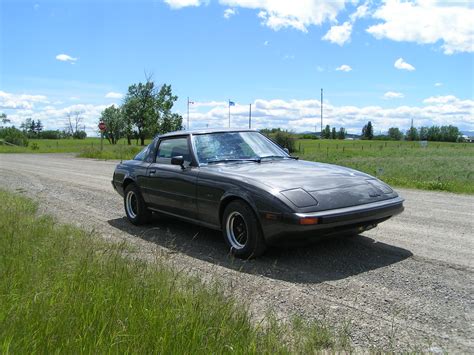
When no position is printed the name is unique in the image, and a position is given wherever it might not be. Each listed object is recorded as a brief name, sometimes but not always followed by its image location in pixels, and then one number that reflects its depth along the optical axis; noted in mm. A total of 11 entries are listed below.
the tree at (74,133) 129337
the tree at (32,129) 142500
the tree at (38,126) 150575
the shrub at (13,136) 61344
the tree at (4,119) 72812
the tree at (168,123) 71562
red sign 33922
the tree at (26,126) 136775
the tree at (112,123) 97875
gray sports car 4684
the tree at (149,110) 69562
